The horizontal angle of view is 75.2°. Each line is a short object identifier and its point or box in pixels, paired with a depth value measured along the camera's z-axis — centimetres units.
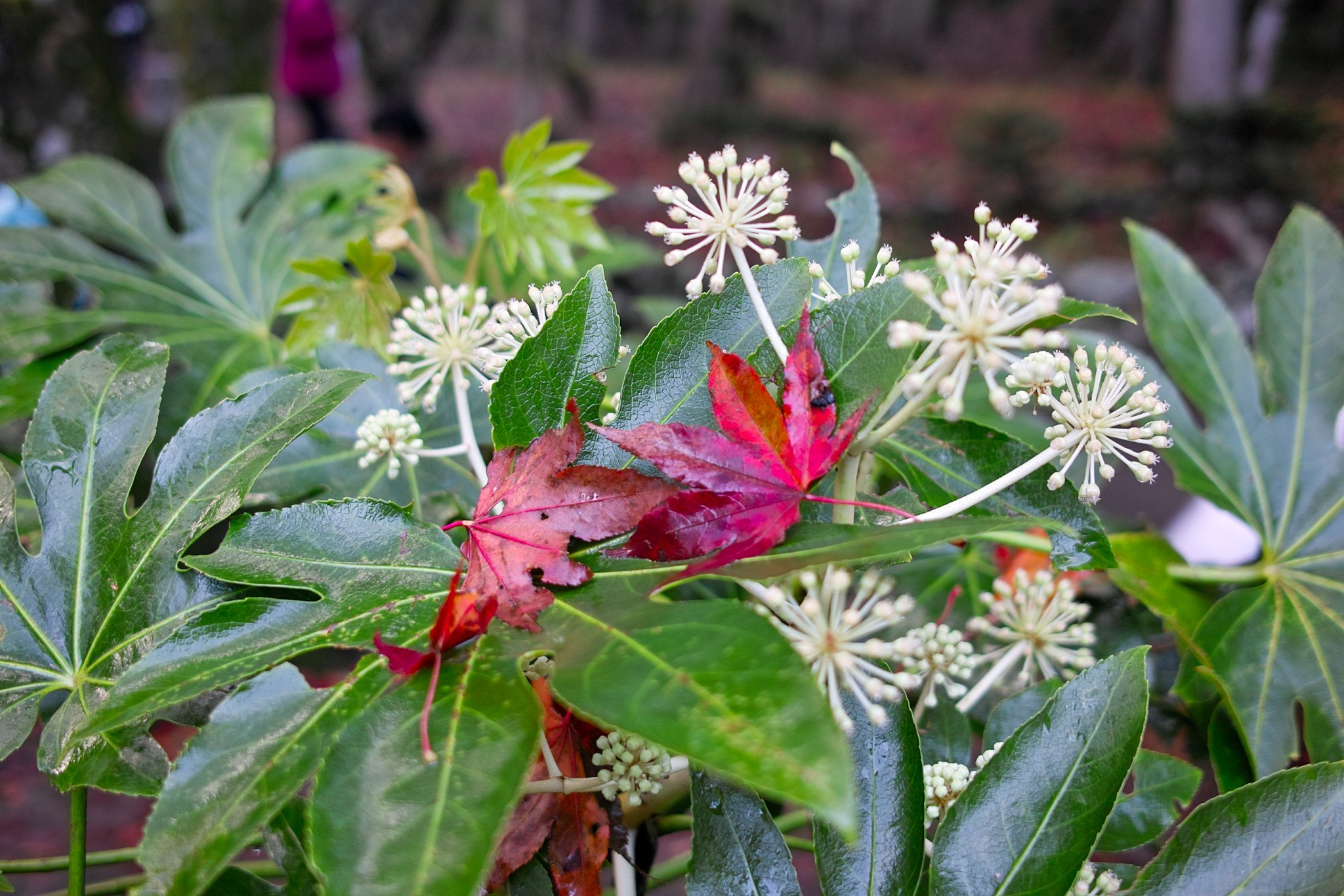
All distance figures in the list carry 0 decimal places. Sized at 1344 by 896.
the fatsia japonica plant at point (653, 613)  46
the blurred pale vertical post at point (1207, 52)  817
